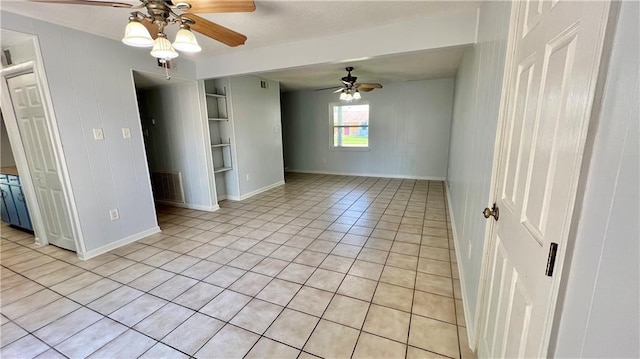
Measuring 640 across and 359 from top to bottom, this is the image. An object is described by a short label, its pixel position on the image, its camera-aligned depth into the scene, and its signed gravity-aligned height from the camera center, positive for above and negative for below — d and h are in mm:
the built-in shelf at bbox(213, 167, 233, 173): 4535 -658
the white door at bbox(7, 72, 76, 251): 2613 -221
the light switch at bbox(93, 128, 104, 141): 2800 +17
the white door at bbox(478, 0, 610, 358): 593 -99
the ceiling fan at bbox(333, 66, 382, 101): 4477 +765
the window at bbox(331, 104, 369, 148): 6746 +128
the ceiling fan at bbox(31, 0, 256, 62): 1521 +736
